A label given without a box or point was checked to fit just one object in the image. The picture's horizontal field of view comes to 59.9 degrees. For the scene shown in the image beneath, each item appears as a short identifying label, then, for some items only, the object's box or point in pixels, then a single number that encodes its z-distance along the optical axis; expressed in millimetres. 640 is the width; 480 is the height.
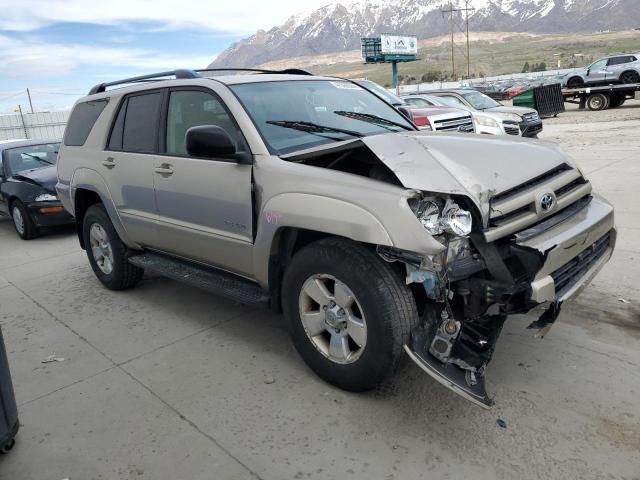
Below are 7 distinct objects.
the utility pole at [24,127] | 28316
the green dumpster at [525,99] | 24172
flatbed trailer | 24664
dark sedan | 8250
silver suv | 24772
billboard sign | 64000
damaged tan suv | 2818
